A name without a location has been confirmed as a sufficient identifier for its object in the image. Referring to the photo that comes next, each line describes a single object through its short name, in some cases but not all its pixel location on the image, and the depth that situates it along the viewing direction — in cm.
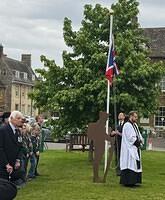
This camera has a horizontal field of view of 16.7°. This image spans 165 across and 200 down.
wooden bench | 2511
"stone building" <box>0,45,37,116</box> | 8906
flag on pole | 1661
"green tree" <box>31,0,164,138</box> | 2025
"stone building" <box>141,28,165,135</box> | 5747
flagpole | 1639
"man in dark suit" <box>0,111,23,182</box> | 984
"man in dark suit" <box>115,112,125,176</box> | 1659
